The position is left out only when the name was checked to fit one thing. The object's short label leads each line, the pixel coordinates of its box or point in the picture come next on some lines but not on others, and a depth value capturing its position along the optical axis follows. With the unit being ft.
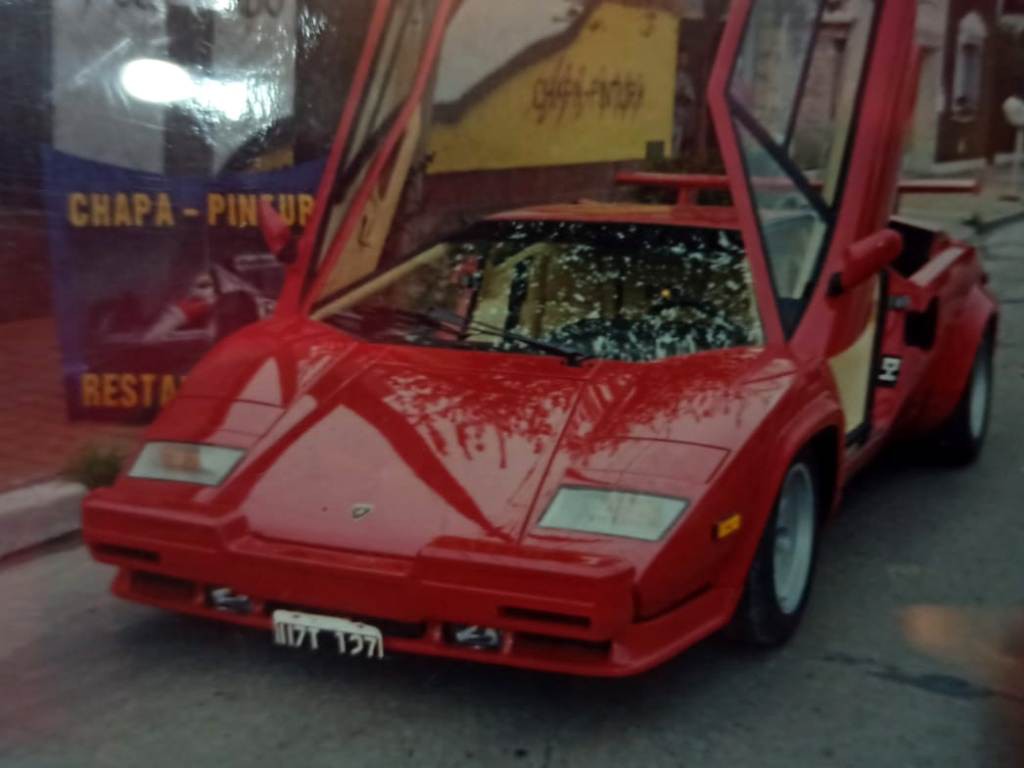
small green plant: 18.93
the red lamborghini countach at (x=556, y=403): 11.82
